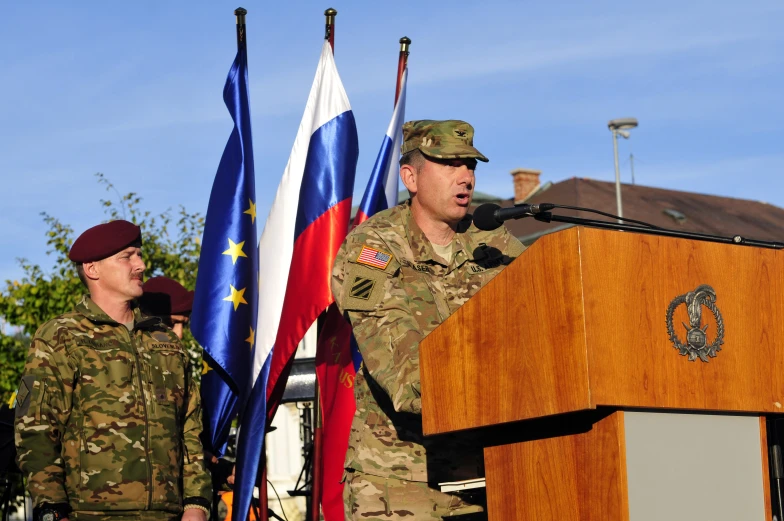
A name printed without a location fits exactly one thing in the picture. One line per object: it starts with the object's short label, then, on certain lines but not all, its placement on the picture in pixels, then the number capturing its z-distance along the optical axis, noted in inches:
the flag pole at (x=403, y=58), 563.2
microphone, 219.3
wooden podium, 173.4
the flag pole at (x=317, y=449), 500.9
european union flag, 465.3
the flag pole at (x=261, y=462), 489.6
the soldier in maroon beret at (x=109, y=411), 305.2
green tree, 1134.9
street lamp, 2239.3
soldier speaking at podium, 243.4
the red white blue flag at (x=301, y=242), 476.6
